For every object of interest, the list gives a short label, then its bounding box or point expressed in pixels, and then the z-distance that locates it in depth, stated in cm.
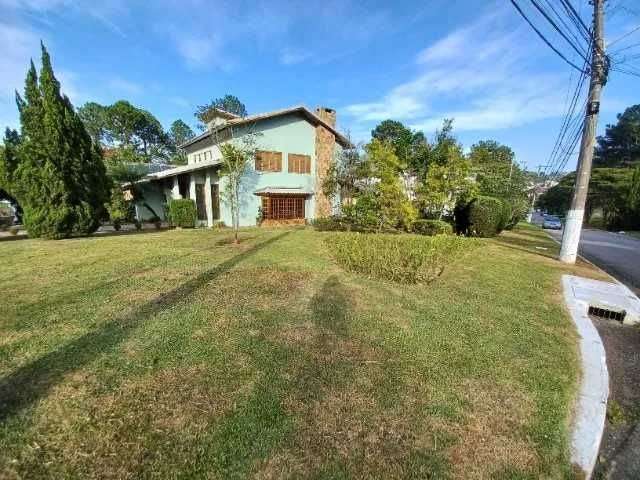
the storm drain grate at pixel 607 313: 530
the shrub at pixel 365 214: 1431
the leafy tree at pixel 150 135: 4175
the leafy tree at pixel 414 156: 1813
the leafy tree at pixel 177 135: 4703
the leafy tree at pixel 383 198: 1327
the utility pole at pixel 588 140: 816
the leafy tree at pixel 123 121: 3888
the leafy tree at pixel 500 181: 2084
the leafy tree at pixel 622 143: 3703
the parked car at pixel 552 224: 2868
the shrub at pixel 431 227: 1461
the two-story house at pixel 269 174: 1576
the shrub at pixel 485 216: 1441
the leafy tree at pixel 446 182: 1485
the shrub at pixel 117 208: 1369
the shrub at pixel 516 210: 2043
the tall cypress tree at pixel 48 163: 1040
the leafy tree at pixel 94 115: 3878
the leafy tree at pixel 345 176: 1741
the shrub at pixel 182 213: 1499
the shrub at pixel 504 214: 1541
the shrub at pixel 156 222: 1626
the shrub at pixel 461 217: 1574
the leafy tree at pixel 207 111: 1255
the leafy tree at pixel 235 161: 1362
